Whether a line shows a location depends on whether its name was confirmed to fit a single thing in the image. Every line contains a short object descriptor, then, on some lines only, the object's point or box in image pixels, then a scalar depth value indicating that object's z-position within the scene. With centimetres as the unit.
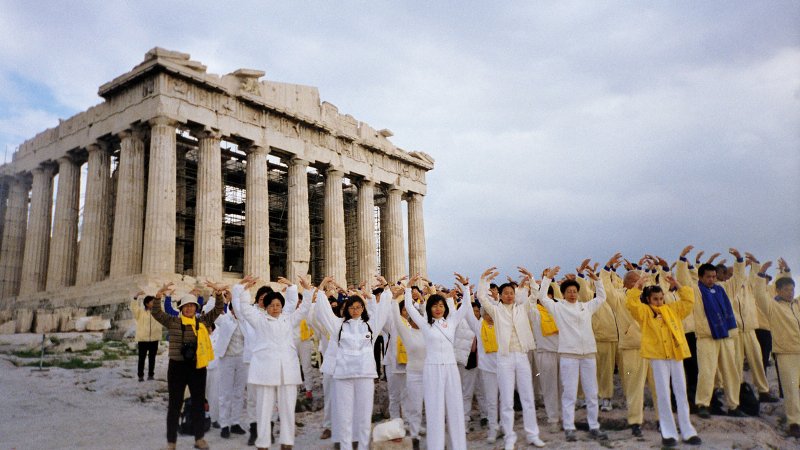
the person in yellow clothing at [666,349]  679
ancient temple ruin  2305
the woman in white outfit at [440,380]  659
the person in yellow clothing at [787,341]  726
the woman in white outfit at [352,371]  677
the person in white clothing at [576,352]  743
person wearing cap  718
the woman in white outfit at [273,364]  665
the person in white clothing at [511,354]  723
